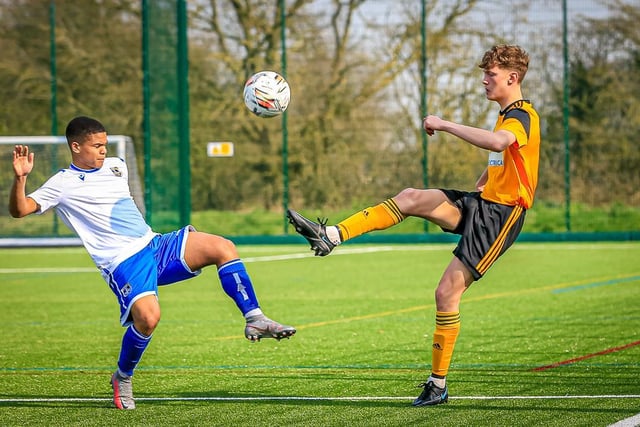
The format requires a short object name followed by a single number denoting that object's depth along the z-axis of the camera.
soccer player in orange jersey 13.05
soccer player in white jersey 13.12
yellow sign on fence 45.31
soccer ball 15.82
